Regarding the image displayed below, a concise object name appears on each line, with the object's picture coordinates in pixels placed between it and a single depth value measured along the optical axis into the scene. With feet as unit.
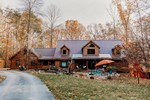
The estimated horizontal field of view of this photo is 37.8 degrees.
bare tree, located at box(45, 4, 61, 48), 179.52
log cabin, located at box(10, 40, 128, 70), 130.82
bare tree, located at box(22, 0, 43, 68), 130.72
